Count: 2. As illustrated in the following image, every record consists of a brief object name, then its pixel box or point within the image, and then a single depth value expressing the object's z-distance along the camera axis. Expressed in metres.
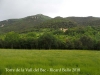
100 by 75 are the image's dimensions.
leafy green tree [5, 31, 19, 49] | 90.13
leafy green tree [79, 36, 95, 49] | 83.62
